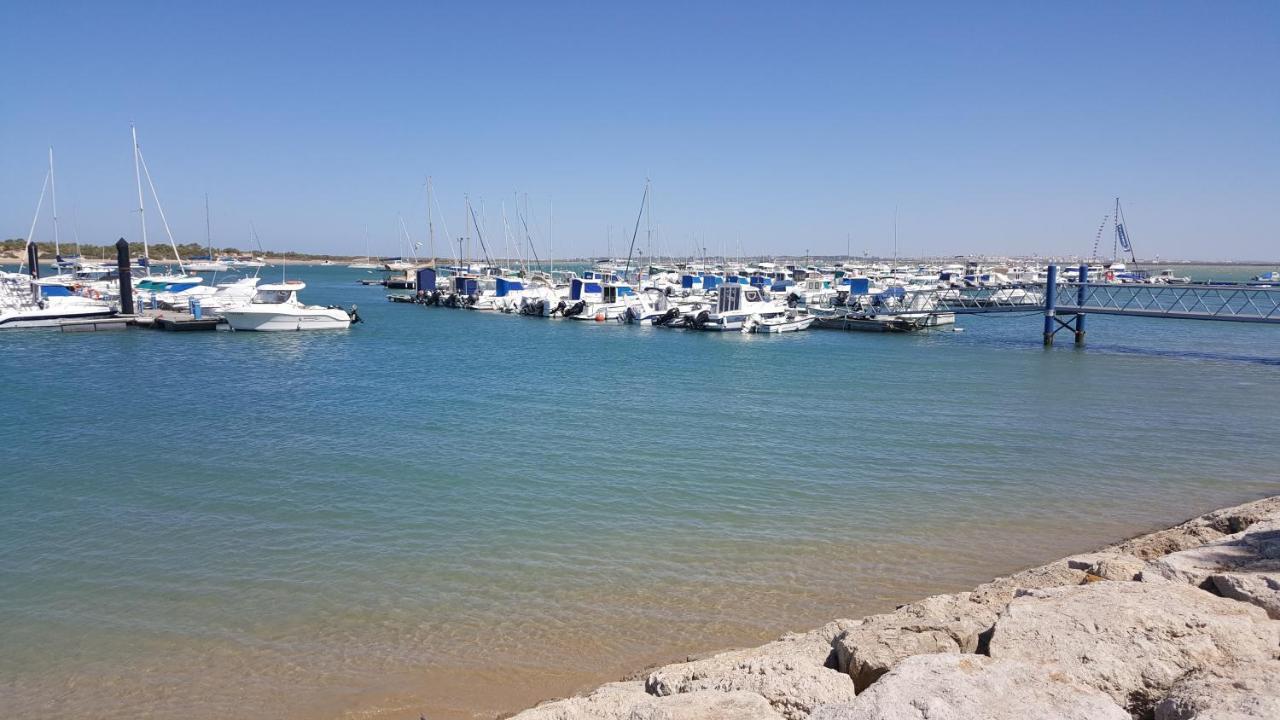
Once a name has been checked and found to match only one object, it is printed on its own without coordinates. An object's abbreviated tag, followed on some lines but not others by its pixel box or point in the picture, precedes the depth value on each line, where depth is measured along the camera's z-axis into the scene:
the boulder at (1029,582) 9.02
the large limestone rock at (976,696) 5.21
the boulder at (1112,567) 8.74
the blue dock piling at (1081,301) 45.59
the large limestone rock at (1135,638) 5.88
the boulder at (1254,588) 7.11
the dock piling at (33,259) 61.41
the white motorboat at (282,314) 48.16
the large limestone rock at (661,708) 5.65
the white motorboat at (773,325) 52.03
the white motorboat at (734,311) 52.50
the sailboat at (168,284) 64.49
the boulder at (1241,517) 11.39
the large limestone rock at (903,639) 6.53
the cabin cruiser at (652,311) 56.72
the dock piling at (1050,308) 45.09
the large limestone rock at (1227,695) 4.94
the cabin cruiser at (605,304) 60.56
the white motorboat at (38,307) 45.25
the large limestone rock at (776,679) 6.01
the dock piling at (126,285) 48.59
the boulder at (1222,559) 8.25
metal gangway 39.12
